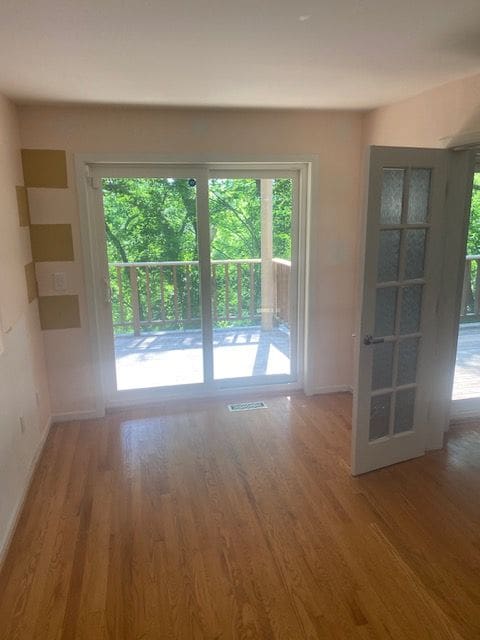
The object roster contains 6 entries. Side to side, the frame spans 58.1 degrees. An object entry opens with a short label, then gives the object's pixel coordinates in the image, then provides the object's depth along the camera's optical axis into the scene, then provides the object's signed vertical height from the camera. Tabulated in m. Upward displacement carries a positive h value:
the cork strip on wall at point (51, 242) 3.15 -0.08
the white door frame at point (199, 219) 3.22 +0.02
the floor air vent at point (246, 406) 3.64 -1.47
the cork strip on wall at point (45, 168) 3.04 +0.44
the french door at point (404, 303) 2.39 -0.44
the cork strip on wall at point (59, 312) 3.27 -0.61
